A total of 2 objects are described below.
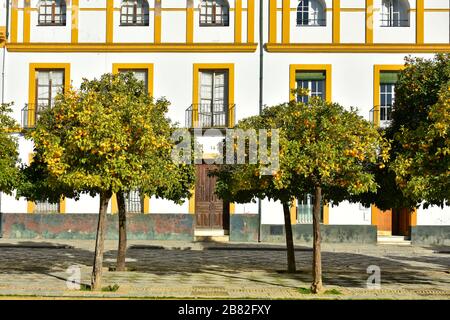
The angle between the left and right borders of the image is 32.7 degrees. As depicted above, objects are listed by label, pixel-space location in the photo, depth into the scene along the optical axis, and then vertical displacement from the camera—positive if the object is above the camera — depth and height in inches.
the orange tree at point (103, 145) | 608.7 +32.0
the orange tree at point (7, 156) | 707.4 +27.0
